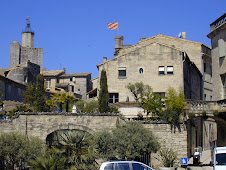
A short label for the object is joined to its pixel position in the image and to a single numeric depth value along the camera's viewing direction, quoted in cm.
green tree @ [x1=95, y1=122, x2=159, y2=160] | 2620
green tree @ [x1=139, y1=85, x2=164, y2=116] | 3222
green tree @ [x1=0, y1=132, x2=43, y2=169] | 2548
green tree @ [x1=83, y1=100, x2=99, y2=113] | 3734
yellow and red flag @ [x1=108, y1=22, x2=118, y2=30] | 5181
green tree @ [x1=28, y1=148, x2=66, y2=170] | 2241
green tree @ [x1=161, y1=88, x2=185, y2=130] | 2938
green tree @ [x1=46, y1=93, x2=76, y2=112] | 3596
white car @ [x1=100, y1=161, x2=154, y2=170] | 2067
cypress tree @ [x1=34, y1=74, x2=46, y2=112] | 3512
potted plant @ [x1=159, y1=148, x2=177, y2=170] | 2717
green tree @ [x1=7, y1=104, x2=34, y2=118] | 3294
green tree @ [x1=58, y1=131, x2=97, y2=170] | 2344
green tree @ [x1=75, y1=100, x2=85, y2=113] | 3962
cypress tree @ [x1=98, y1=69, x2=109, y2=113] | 3339
